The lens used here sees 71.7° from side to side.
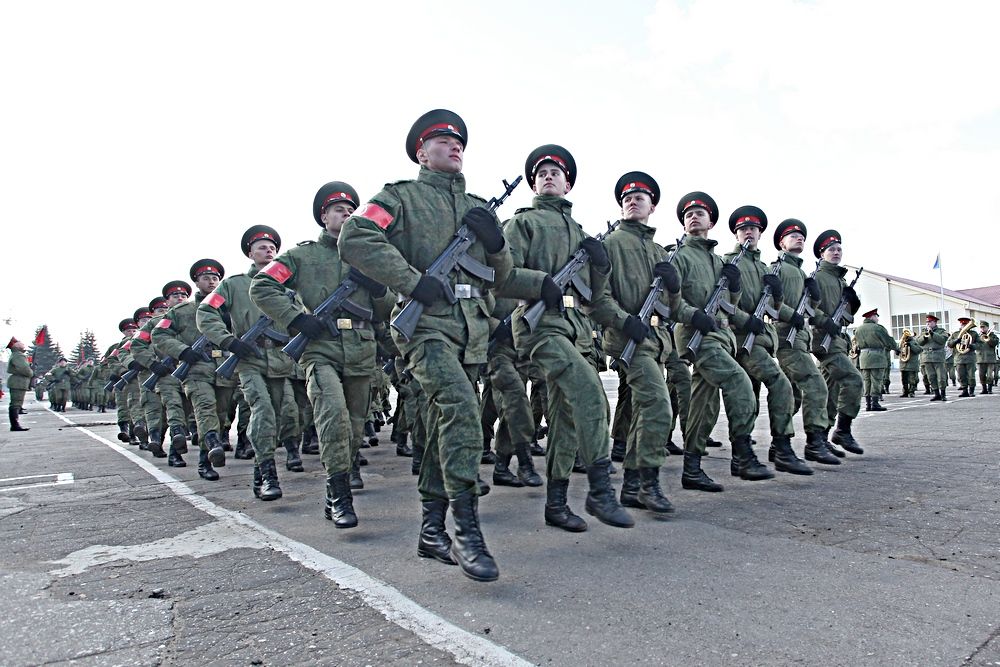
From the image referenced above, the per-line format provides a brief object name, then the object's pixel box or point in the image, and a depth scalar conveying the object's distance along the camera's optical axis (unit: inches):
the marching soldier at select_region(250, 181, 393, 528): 174.6
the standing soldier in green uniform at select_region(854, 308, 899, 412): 524.1
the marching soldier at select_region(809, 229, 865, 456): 269.6
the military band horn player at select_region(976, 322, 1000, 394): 708.0
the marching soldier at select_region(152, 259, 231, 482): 272.7
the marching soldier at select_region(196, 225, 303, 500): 216.1
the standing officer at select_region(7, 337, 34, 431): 624.4
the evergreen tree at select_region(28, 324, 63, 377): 3186.5
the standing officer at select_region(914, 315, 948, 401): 639.8
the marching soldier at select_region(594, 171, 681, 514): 174.9
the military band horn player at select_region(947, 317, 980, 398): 684.7
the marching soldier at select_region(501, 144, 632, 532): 152.9
